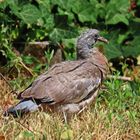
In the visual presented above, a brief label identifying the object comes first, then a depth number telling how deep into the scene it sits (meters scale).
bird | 11.03
